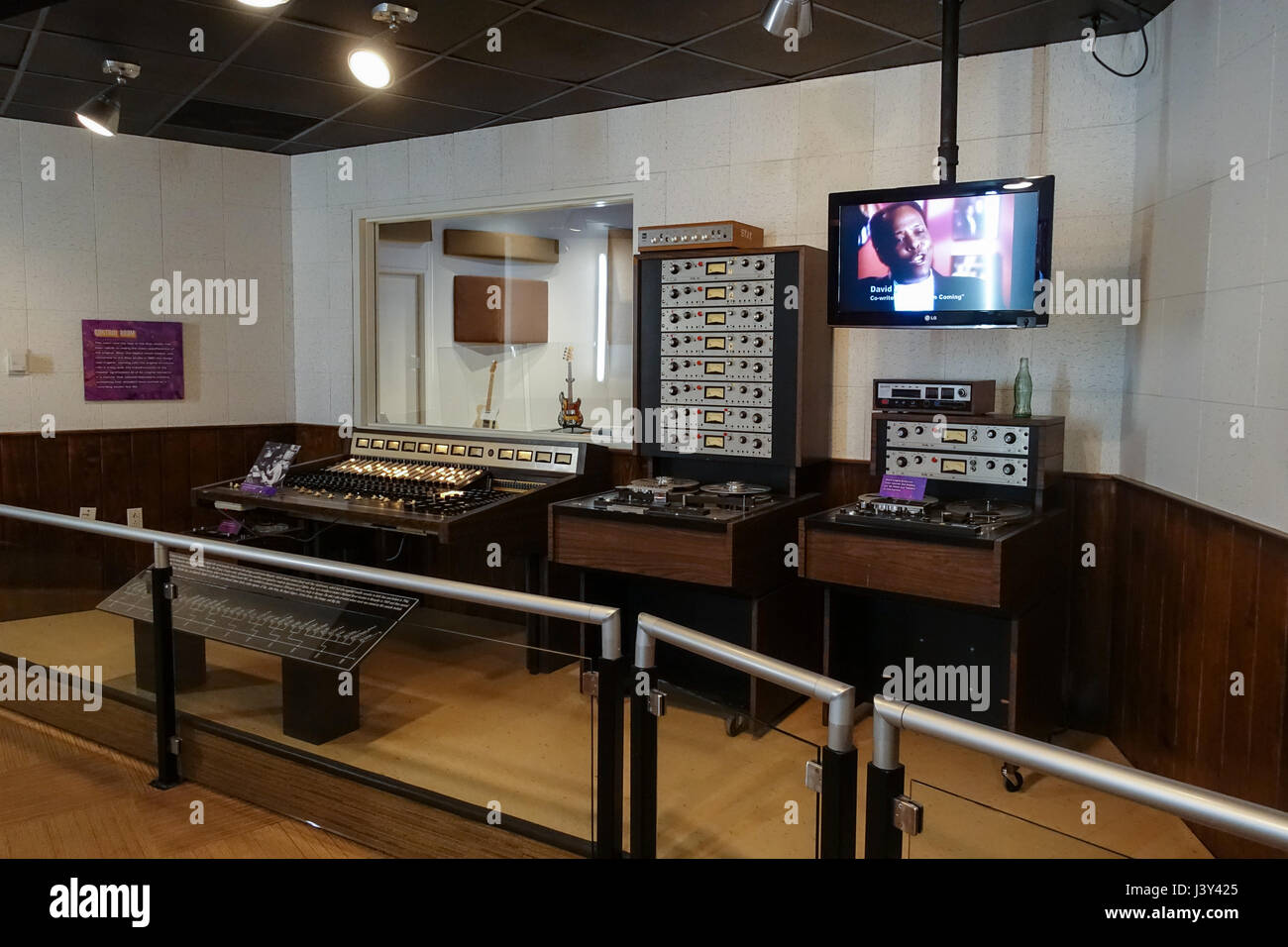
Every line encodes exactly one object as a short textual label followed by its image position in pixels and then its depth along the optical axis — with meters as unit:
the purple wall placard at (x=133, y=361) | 5.53
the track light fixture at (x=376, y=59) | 3.70
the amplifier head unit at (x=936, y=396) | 3.81
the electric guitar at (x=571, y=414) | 5.20
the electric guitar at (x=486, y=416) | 5.60
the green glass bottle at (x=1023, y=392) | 3.75
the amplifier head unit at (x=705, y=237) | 4.25
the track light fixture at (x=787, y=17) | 3.24
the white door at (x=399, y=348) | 5.93
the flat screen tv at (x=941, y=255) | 3.54
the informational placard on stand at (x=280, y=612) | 2.94
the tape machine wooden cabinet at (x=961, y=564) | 3.43
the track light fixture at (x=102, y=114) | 4.53
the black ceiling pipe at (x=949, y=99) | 3.56
